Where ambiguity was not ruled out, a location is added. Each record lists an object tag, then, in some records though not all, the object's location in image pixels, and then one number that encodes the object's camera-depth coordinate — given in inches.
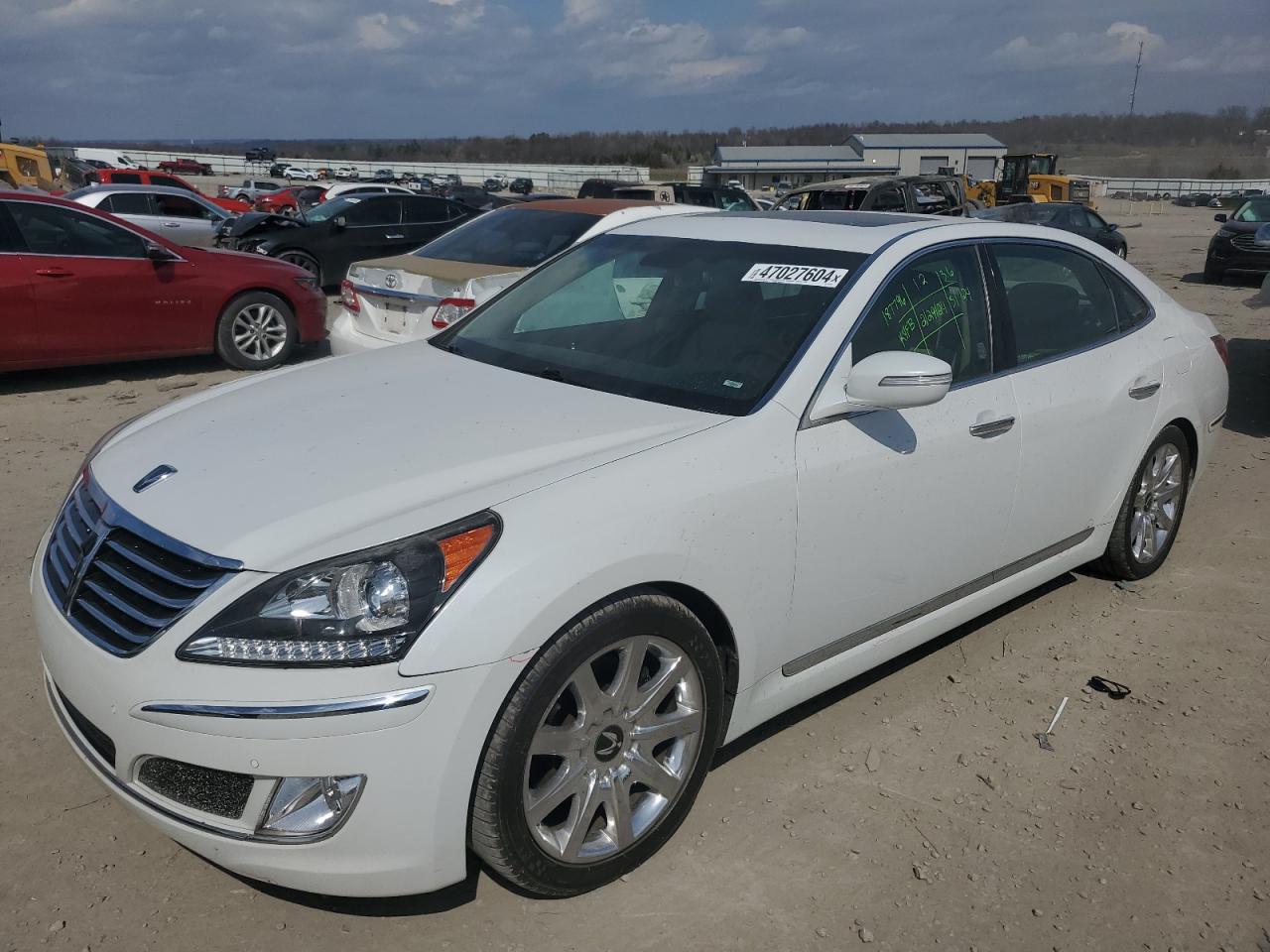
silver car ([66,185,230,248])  639.8
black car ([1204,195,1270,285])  676.1
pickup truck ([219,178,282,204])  1500.4
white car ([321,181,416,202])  1026.7
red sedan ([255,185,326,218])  1219.2
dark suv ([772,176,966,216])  760.3
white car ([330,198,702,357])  270.4
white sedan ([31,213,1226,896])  88.0
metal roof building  2938.0
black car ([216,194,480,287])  536.1
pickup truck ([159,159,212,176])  2477.6
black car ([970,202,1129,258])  737.3
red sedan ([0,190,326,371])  306.5
